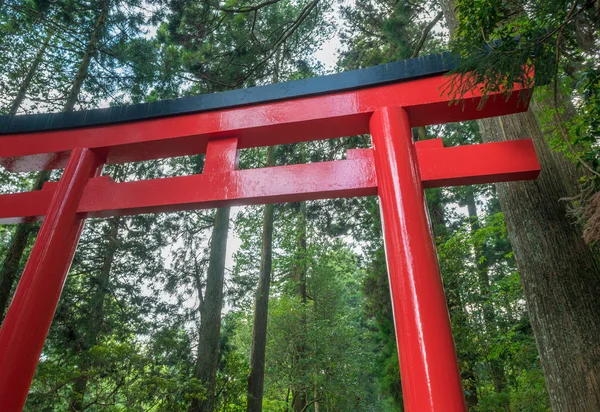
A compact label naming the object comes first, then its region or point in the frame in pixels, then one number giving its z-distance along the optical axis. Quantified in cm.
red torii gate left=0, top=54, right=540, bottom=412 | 172
